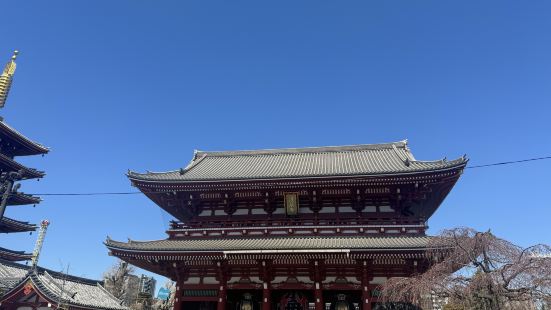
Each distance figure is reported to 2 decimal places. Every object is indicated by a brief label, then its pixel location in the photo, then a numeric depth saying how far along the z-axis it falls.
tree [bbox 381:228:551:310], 10.73
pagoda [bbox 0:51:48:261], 33.97
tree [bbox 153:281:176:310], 23.61
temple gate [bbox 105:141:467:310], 17.09
